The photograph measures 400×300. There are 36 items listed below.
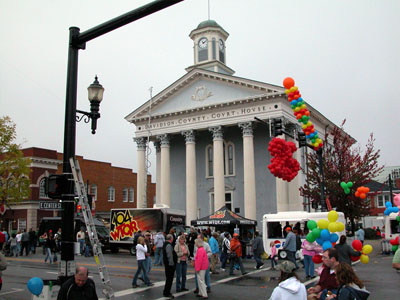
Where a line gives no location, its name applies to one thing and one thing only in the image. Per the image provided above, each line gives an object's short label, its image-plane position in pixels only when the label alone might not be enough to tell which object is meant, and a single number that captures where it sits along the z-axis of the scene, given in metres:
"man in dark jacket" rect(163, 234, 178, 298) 11.75
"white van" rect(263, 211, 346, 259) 21.92
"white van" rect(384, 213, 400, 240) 24.52
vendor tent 25.56
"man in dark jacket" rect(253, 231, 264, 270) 18.48
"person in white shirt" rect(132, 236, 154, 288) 13.26
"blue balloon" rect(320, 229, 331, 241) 8.90
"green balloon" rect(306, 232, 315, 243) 9.23
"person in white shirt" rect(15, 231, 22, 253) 27.36
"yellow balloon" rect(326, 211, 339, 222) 8.79
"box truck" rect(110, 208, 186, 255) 27.34
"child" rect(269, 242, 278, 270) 18.28
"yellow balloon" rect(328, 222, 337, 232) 8.66
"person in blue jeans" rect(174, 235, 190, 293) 12.50
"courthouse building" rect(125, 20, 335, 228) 35.78
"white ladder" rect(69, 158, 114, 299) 7.77
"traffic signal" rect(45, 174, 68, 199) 7.88
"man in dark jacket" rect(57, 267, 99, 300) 6.14
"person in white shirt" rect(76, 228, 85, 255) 26.69
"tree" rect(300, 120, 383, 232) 29.70
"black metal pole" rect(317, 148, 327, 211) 20.75
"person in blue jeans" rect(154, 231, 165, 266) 20.89
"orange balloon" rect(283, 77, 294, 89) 16.83
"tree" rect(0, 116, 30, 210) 33.03
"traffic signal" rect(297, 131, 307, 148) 20.11
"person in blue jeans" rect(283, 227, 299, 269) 15.55
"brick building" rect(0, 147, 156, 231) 45.22
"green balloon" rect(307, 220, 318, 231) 9.41
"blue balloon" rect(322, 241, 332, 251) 8.81
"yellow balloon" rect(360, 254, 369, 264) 9.02
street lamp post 7.46
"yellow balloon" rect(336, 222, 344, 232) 8.64
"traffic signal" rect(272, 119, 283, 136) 18.85
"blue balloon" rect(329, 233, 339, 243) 8.92
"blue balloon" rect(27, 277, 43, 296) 6.98
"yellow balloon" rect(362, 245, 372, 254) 8.98
